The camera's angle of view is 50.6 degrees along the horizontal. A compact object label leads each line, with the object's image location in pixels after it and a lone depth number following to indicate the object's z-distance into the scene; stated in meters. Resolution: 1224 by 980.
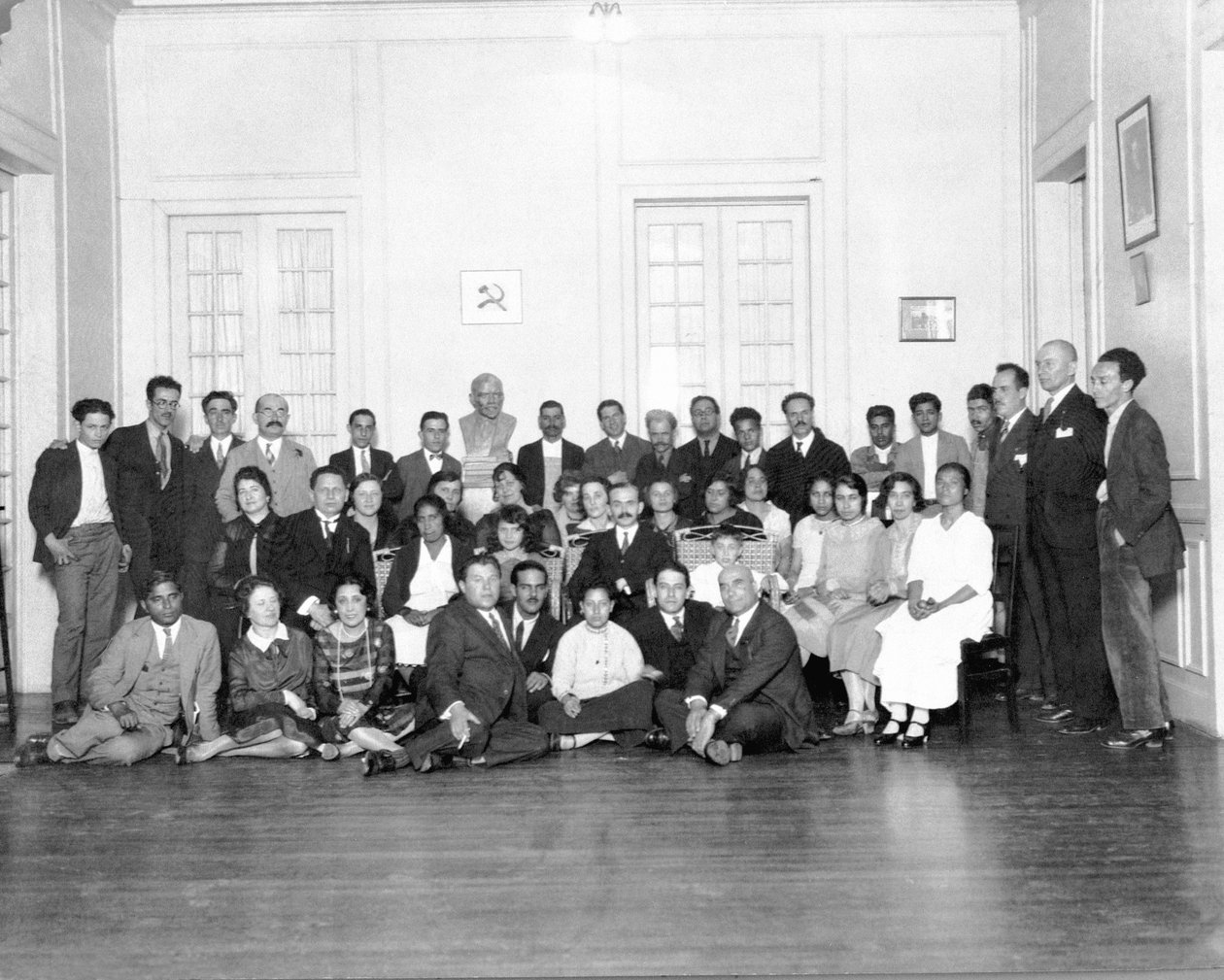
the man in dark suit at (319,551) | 5.87
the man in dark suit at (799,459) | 6.80
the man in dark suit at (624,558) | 5.91
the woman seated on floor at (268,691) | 5.04
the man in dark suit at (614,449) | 7.23
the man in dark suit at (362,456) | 7.03
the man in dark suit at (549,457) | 7.25
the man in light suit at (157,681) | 5.08
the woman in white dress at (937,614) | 5.15
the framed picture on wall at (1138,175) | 5.57
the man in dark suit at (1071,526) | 5.32
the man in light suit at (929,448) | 6.96
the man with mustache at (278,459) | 6.72
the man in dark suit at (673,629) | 5.53
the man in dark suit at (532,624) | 5.53
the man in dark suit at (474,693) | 4.82
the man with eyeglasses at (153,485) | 6.32
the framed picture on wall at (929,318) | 7.75
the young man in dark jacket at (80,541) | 6.09
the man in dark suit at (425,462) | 6.99
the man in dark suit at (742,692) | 4.91
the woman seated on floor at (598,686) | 5.16
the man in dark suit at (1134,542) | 4.91
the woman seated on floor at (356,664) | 5.41
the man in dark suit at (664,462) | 6.89
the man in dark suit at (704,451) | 6.89
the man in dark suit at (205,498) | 6.37
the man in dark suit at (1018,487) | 5.82
